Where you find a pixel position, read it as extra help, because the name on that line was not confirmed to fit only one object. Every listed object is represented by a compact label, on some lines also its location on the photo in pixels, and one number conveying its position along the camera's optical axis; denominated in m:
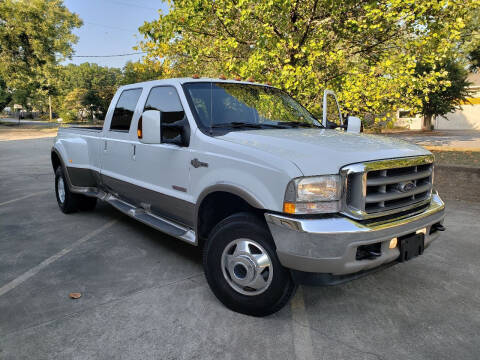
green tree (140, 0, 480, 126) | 6.91
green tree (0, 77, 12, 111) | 41.22
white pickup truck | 2.61
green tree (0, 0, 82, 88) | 35.00
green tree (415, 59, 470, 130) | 24.77
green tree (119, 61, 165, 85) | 34.97
